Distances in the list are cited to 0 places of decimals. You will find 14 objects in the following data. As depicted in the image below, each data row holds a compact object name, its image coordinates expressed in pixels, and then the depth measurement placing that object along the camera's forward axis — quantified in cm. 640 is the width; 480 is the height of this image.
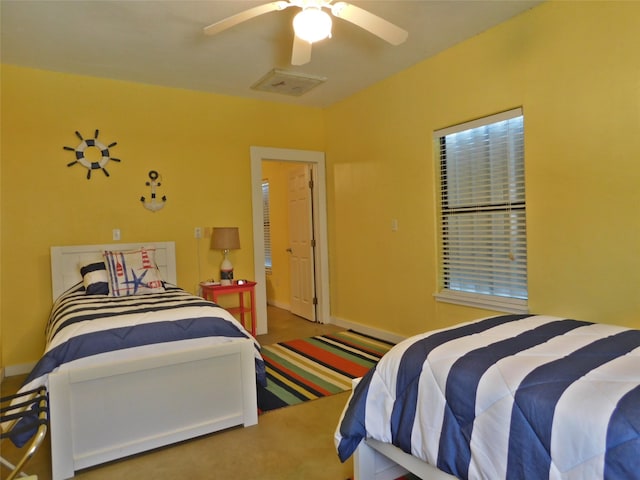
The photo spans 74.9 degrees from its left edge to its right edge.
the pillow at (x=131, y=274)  342
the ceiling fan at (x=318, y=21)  214
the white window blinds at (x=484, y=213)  312
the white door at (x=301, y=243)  537
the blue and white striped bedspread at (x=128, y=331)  219
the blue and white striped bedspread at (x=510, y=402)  116
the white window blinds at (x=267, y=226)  675
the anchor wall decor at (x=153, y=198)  418
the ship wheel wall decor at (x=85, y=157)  386
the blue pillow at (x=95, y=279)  341
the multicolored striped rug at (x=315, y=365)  308
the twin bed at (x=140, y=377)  214
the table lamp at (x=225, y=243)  428
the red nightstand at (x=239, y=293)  422
